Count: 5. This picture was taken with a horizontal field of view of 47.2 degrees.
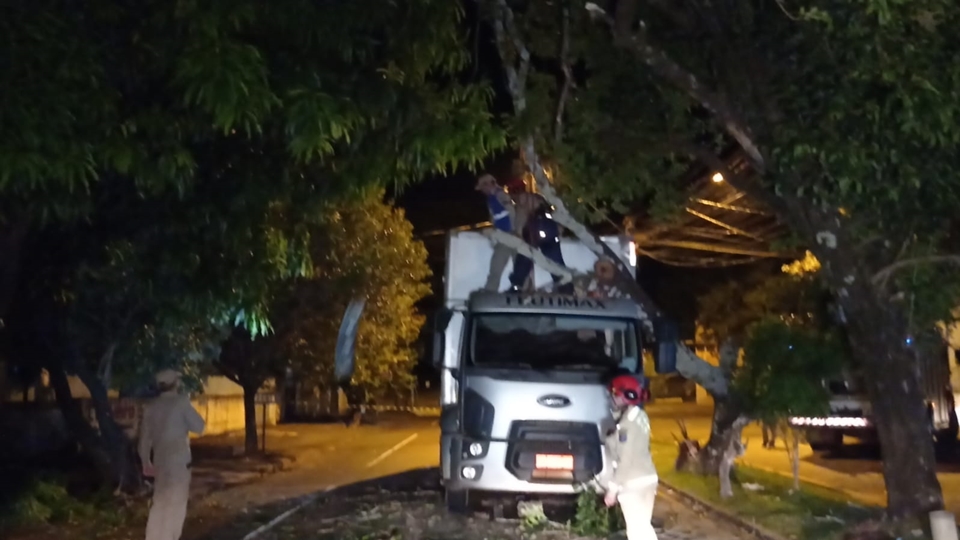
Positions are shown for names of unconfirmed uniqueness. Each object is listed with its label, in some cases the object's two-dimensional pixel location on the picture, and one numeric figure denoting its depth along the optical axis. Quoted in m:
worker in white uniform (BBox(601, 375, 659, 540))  9.30
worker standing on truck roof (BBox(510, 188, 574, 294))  13.65
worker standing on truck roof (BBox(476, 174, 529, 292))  13.62
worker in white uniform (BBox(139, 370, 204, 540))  9.85
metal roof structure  18.88
